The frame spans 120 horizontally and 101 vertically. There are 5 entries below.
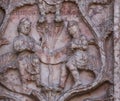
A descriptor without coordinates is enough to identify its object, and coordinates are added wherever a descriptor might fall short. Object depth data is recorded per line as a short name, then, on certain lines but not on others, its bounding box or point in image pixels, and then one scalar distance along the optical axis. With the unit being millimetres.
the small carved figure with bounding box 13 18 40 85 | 5426
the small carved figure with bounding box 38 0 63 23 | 5578
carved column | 5227
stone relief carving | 5406
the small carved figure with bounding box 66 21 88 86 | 5406
